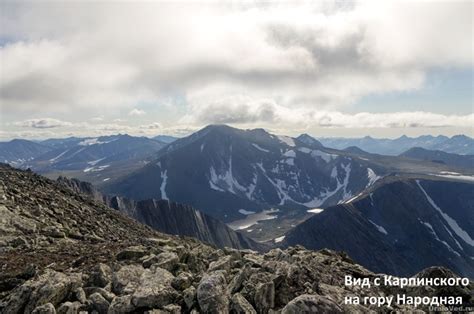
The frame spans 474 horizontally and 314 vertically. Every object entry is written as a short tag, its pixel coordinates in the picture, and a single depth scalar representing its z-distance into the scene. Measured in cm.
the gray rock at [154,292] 2001
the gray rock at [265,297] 2089
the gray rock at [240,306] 2009
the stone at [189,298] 2030
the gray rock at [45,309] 1936
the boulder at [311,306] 1853
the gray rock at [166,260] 2582
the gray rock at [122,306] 1962
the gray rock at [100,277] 2311
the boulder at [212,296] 1978
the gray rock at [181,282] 2220
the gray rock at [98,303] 2028
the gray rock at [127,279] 2211
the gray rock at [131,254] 2820
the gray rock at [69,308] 1983
